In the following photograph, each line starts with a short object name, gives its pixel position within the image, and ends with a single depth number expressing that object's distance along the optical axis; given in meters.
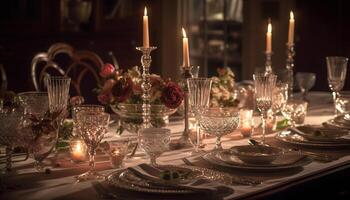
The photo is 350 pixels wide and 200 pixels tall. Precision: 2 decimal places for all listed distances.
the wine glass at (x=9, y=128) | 1.68
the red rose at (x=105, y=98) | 2.19
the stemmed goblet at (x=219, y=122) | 1.88
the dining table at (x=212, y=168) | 1.52
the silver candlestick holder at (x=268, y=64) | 2.70
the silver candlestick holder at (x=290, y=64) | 2.77
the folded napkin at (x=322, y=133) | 2.09
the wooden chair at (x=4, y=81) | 2.22
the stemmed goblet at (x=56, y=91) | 2.01
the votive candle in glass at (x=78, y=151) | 1.83
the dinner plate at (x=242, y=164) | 1.72
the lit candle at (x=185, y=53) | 2.12
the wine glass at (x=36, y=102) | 2.05
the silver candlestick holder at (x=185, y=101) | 2.13
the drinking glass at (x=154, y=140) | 1.73
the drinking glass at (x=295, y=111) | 2.47
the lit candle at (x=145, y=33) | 2.02
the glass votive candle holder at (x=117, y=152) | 1.78
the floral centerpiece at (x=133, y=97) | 2.11
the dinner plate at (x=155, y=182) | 1.46
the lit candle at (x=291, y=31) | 2.67
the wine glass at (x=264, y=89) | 2.12
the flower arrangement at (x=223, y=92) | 2.35
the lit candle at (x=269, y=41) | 2.59
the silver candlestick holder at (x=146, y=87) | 2.04
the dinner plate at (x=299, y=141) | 2.05
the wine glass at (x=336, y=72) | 2.59
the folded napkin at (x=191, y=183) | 1.44
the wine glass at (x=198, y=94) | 2.03
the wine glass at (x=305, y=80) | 3.03
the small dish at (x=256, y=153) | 1.75
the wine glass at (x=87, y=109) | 1.81
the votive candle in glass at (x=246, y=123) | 2.29
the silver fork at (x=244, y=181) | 1.61
